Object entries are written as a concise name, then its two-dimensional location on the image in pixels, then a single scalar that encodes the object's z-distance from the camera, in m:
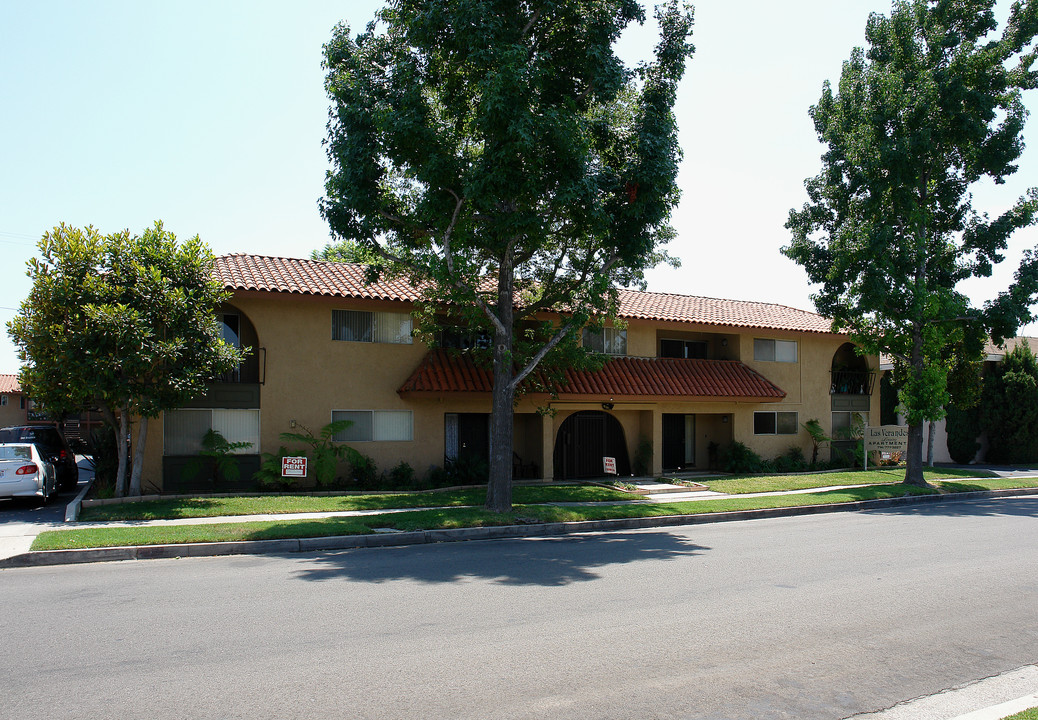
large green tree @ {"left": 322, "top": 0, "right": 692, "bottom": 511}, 13.13
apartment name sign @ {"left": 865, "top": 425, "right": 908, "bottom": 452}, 23.78
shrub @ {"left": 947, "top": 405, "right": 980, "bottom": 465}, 30.34
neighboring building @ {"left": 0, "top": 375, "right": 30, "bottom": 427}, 51.00
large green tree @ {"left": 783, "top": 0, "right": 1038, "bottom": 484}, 19.88
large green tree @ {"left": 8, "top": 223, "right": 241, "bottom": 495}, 14.46
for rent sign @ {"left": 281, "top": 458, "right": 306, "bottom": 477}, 16.89
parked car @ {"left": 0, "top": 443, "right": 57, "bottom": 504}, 15.03
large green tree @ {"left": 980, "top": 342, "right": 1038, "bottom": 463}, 29.45
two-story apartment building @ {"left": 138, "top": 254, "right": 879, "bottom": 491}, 18.16
